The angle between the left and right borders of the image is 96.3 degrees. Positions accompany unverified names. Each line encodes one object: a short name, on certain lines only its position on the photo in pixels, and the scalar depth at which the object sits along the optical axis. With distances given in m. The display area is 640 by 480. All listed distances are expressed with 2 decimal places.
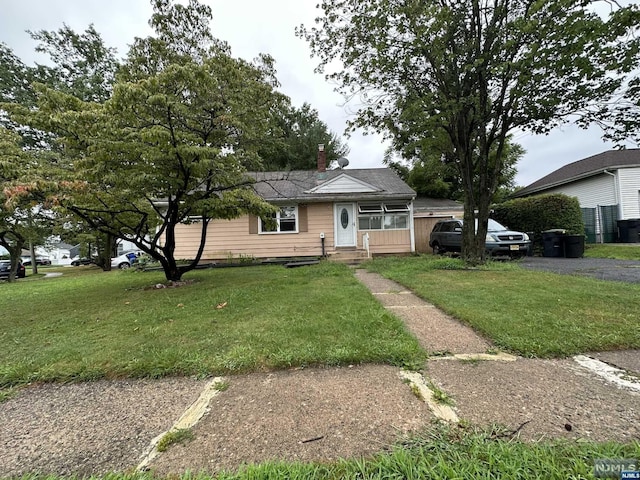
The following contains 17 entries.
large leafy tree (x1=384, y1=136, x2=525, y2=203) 19.86
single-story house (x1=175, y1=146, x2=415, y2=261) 12.35
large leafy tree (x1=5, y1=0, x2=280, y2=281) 5.39
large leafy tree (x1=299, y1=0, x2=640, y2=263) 6.59
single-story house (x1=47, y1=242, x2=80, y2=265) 48.03
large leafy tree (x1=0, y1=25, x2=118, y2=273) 16.97
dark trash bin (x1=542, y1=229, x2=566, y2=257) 11.41
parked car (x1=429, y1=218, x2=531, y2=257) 10.64
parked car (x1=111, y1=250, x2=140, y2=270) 19.32
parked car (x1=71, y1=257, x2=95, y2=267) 31.56
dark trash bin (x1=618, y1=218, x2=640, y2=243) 13.23
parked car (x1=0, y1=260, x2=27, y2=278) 17.14
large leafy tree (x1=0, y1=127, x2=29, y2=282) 5.06
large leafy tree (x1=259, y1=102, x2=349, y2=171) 22.44
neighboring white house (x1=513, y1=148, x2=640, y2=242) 14.55
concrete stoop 11.31
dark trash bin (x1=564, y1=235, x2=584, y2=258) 10.95
